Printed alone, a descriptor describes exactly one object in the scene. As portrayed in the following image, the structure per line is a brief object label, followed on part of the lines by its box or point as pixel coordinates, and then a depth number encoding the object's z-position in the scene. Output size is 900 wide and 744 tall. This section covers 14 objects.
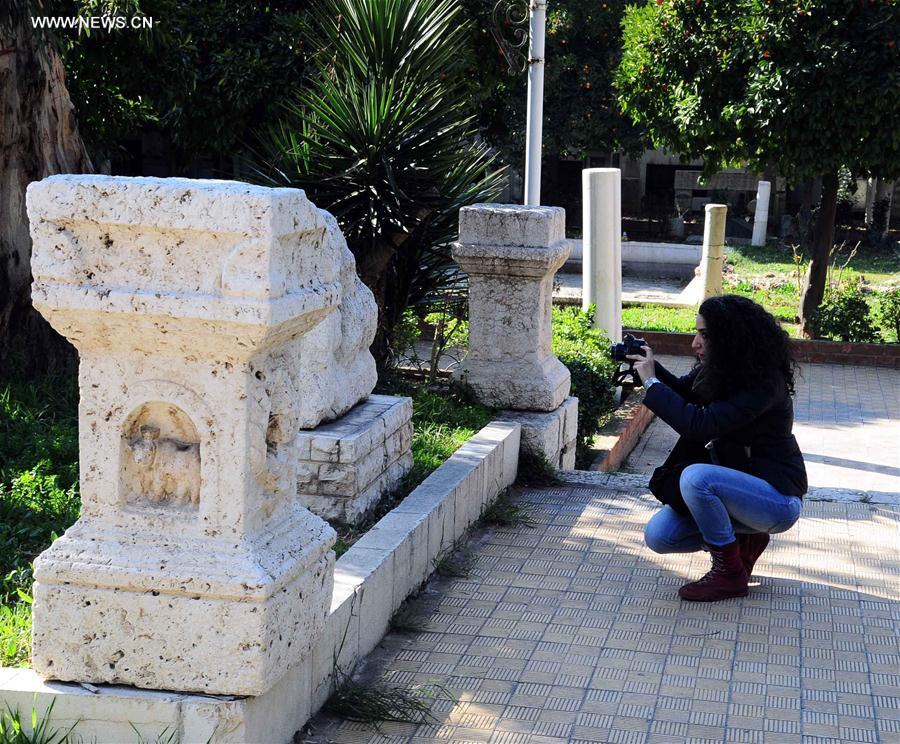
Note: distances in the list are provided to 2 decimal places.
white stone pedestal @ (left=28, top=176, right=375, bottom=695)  2.95
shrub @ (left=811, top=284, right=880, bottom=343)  13.51
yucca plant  8.07
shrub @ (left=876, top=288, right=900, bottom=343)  13.73
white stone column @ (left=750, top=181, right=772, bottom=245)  23.84
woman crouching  4.70
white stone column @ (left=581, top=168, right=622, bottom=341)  10.45
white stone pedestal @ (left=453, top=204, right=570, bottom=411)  6.71
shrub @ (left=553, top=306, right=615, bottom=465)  8.21
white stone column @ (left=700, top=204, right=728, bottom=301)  13.43
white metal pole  10.20
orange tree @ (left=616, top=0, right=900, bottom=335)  11.68
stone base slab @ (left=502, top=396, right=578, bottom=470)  6.73
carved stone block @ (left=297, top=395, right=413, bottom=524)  5.05
